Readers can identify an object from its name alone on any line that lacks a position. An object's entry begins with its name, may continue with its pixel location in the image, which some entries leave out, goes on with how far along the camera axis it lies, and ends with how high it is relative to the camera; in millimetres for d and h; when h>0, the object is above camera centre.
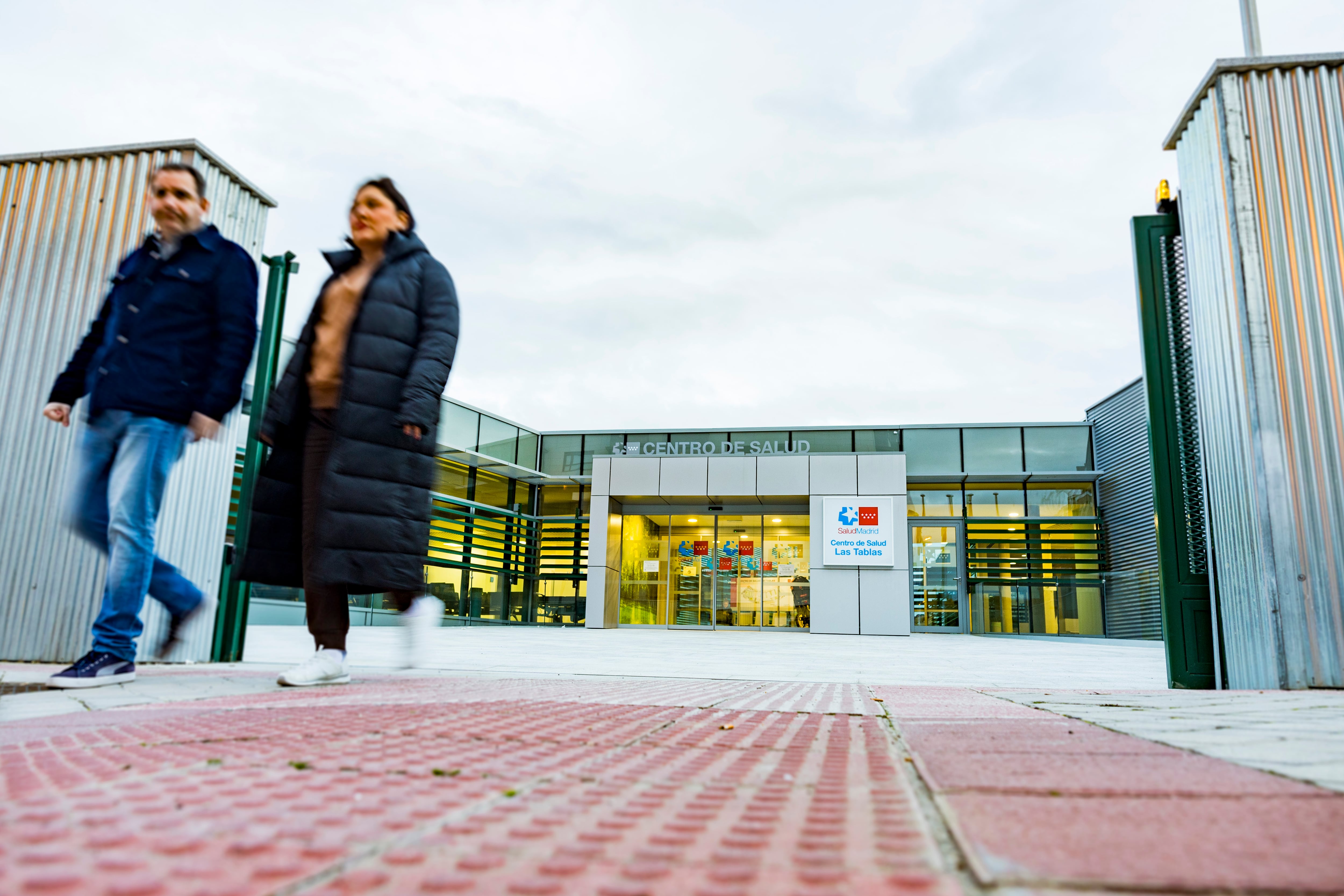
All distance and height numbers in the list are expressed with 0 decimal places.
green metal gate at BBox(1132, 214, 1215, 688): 3832 +662
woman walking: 3127 +622
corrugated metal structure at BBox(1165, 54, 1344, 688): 3352 +1142
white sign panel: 17344 +1415
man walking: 3100 +806
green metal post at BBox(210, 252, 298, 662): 4184 +701
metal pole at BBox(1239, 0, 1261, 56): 3877 +2840
